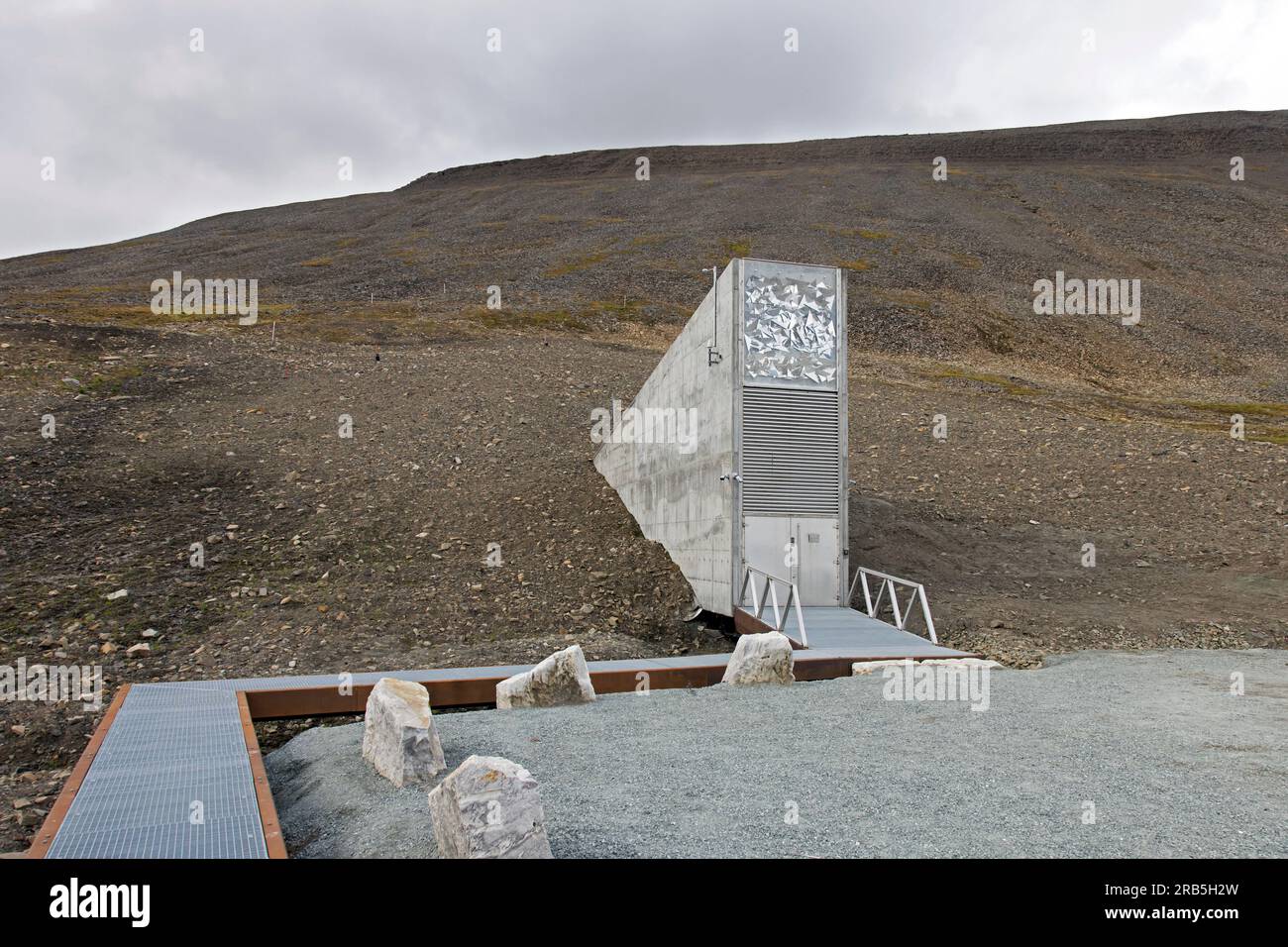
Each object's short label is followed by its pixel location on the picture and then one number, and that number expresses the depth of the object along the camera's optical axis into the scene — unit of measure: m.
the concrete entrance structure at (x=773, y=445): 11.77
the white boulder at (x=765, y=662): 8.60
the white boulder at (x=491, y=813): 4.02
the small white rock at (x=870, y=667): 9.03
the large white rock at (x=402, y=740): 5.58
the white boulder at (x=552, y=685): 7.82
